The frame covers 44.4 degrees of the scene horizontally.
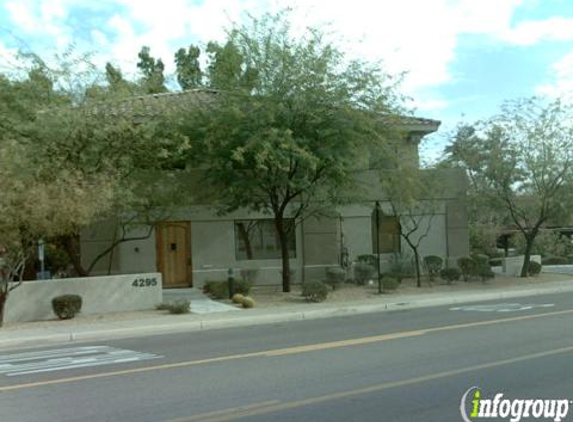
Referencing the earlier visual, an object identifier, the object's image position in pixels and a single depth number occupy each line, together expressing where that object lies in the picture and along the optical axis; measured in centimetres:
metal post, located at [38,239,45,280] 1759
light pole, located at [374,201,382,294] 2133
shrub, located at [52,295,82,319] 1728
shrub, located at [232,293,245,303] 1942
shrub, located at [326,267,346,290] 2369
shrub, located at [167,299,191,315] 1786
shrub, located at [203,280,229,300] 2110
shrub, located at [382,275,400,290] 2266
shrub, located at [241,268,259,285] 2459
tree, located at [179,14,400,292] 1969
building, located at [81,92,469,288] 2441
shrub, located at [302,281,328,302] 2014
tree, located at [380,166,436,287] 2269
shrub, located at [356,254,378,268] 2638
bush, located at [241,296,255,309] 1916
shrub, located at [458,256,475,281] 2541
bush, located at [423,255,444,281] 2684
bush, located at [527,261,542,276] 2750
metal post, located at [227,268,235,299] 2056
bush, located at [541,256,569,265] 3634
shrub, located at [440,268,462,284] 2506
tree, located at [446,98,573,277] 2508
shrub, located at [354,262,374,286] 2486
